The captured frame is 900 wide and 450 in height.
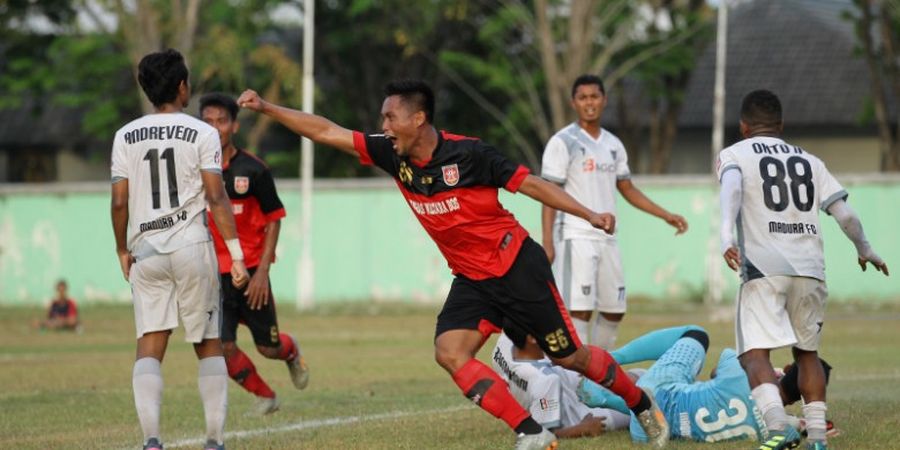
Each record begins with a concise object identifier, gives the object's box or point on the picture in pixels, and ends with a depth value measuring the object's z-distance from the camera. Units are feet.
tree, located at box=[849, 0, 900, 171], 233.55
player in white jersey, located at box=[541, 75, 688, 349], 79.66
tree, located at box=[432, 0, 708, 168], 224.74
